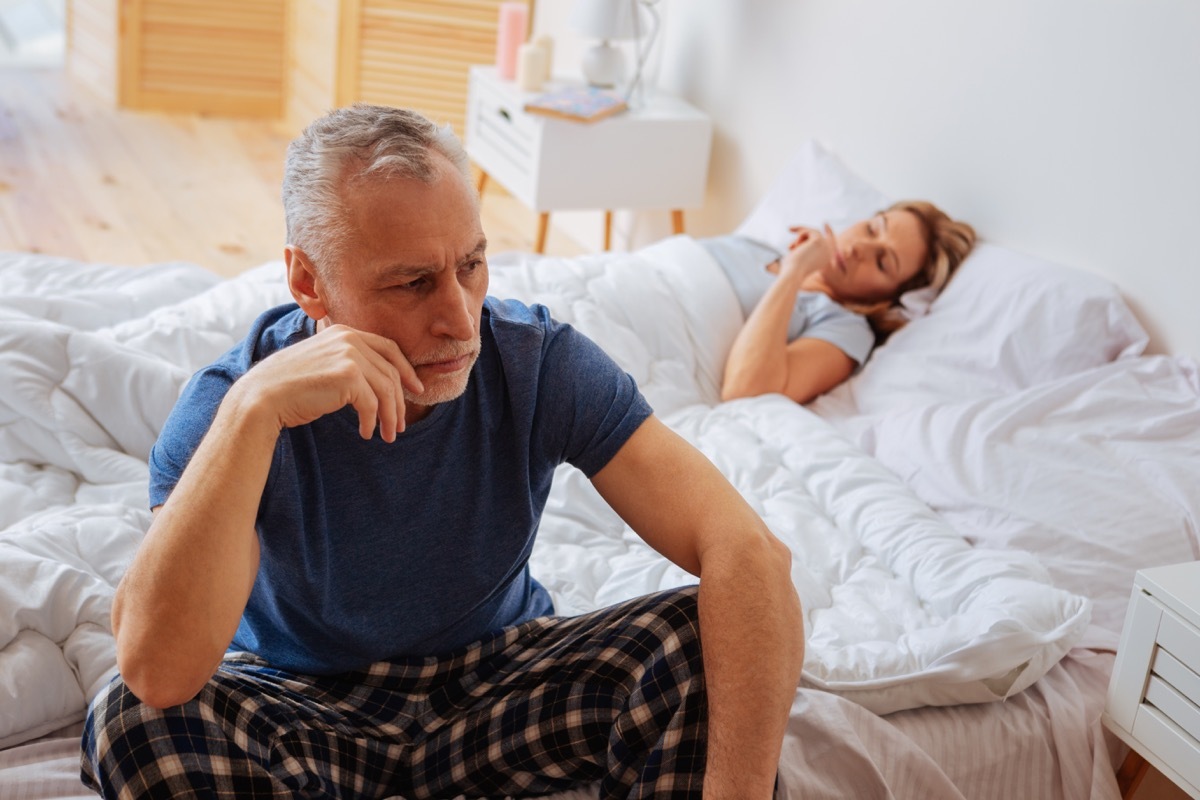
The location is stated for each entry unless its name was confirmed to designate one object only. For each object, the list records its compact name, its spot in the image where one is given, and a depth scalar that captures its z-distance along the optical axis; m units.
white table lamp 3.19
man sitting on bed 1.11
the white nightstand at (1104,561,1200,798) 1.38
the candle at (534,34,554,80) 3.30
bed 1.40
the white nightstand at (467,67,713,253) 3.10
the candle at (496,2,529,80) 3.41
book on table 3.03
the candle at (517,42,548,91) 3.25
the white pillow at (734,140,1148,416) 2.06
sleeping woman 2.22
